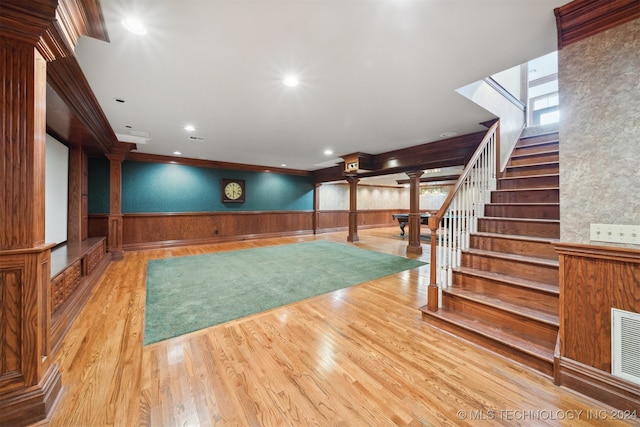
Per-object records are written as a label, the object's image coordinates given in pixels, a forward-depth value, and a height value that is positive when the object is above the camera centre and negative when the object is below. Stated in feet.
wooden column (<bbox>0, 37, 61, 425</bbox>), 4.03 -0.54
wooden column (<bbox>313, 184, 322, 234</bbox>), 29.50 +0.92
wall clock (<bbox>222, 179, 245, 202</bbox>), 23.44 +2.43
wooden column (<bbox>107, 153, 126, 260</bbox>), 15.92 +0.43
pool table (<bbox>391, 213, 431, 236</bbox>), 26.83 -0.52
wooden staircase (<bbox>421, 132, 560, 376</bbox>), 6.00 -1.94
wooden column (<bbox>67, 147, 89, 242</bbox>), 13.12 +0.96
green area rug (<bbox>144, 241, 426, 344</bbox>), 8.09 -3.35
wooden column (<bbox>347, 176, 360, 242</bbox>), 23.89 +0.25
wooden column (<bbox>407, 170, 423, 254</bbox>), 18.26 -0.03
